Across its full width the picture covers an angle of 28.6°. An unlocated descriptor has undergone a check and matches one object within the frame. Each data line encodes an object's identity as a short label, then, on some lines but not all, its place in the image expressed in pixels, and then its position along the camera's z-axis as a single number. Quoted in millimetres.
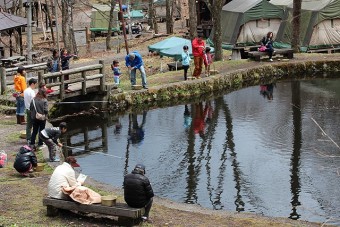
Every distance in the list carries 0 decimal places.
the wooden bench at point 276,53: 30938
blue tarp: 32062
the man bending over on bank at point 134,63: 24734
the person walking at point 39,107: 16625
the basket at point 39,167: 15242
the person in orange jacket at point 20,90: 19870
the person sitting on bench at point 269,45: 30656
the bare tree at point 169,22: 46450
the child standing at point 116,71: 25406
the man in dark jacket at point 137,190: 11664
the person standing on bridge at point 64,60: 25641
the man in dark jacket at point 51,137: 15828
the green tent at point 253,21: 36969
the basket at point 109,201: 11805
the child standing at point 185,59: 26170
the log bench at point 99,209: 11624
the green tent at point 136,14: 58275
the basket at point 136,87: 25359
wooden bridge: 22172
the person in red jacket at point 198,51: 26344
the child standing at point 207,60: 26750
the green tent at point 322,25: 34406
